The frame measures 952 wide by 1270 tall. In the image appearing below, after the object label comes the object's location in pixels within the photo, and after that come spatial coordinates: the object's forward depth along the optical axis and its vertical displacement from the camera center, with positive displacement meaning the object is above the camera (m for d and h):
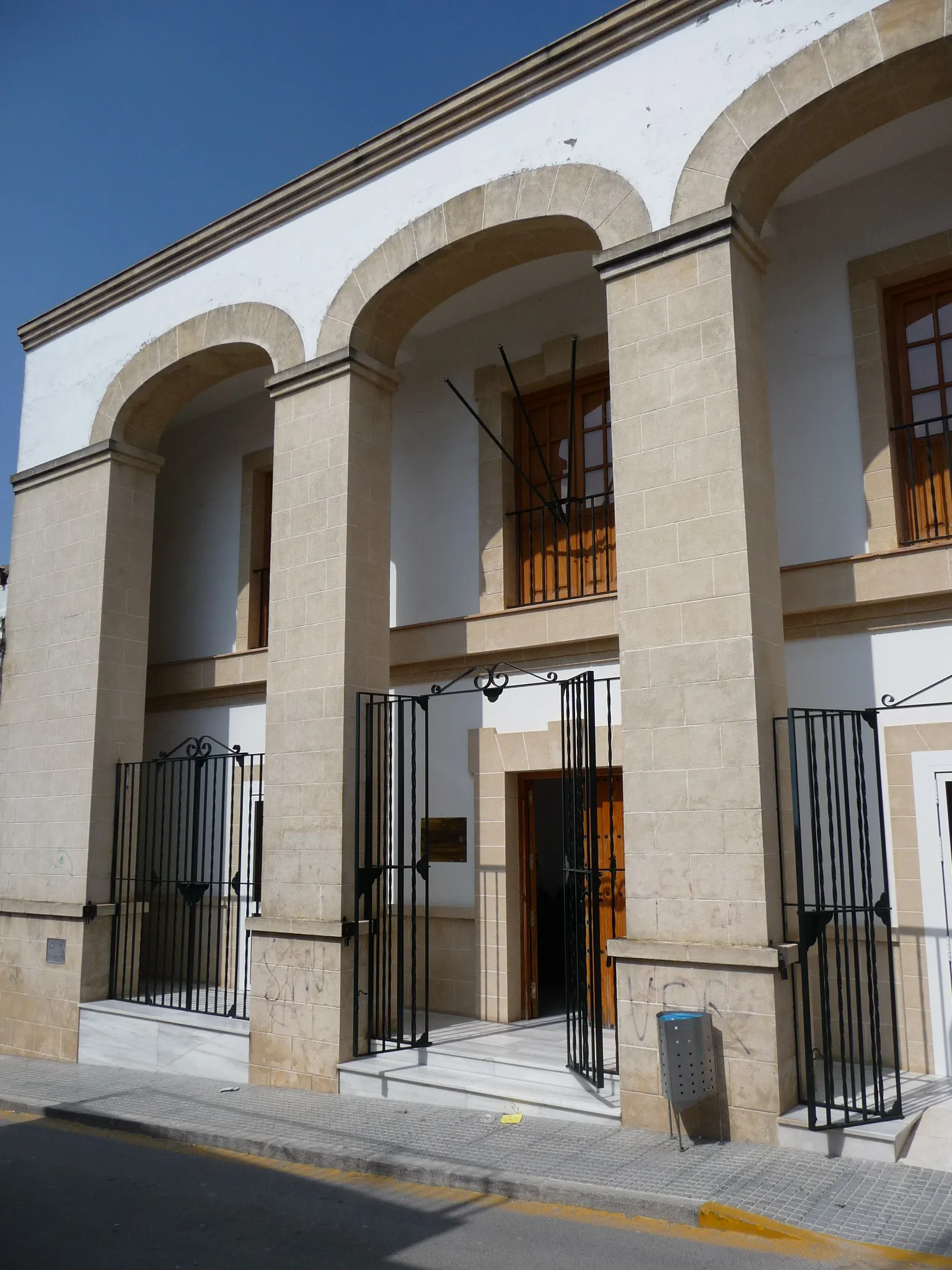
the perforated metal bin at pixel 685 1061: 6.14 -1.27
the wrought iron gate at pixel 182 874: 10.15 -0.35
